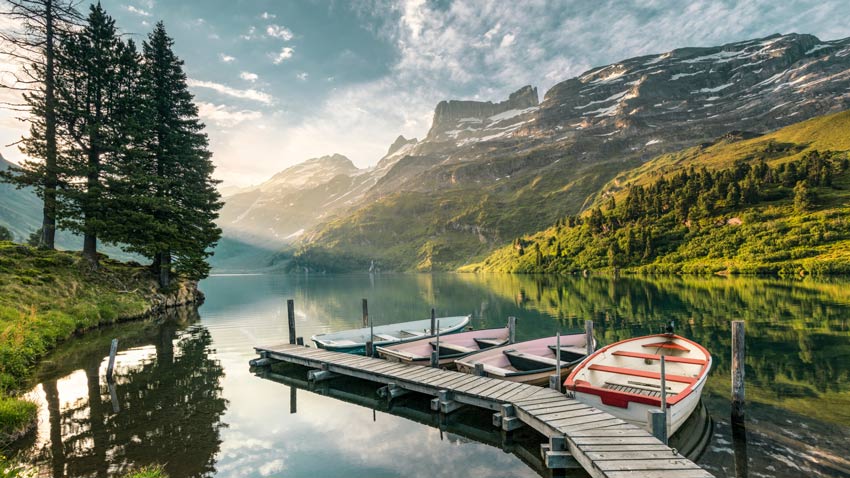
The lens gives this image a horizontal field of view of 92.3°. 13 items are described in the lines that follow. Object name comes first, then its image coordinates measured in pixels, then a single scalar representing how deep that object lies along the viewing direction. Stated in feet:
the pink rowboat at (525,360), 58.03
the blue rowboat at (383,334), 83.20
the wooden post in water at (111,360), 64.80
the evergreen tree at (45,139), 121.60
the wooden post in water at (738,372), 46.44
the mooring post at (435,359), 67.87
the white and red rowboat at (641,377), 42.11
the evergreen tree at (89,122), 128.47
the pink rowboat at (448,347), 71.20
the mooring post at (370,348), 79.97
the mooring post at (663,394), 38.04
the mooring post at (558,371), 51.93
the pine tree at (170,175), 143.33
